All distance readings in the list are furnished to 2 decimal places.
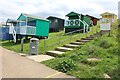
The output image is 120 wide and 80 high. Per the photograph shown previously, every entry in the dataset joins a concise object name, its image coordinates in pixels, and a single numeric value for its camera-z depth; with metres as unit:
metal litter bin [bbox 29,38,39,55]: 6.06
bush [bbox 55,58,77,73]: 3.98
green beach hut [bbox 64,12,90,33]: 12.22
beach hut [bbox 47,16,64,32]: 18.47
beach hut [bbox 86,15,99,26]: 18.42
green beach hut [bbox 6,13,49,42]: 10.58
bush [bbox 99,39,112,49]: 5.64
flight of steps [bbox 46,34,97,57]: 5.85
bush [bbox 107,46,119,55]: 4.99
